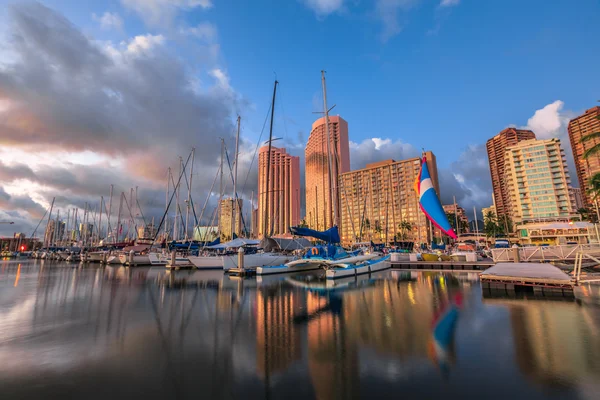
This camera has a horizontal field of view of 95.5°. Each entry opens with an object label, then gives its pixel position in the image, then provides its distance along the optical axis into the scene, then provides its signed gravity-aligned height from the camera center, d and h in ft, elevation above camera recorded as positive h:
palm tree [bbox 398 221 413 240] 355.81 +13.14
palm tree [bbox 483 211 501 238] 327.30 +9.78
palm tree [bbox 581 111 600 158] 62.77 +19.66
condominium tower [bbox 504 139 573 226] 298.97 +59.60
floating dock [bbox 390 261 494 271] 97.66 -10.69
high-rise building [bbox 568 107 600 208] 378.90 +149.96
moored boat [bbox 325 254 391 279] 76.84 -8.69
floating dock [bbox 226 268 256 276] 86.79 -9.13
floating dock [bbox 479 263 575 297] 46.64 -8.19
